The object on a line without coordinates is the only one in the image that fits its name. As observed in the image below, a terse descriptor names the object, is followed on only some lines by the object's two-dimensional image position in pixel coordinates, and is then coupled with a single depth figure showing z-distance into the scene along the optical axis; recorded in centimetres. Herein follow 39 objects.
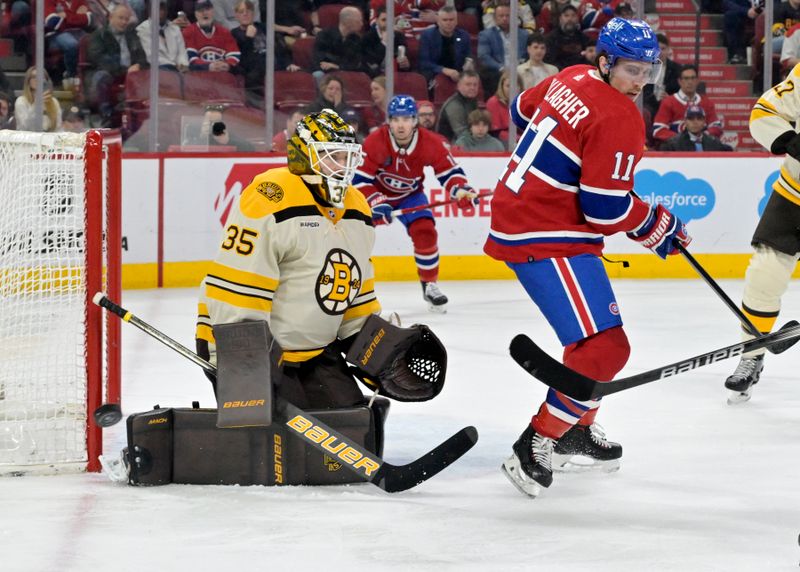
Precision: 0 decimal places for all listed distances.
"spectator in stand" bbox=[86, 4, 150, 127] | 1529
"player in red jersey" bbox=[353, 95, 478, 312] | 1377
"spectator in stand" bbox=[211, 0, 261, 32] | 1597
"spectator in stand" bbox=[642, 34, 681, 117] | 1720
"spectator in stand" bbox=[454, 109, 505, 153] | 1647
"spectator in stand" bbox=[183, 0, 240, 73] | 1587
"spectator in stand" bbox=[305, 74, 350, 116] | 1639
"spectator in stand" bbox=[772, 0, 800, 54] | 1727
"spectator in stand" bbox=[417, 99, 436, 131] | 1673
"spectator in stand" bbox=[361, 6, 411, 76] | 1625
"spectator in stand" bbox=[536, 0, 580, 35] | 1717
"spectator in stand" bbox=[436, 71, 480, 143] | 1667
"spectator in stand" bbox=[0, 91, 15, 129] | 1470
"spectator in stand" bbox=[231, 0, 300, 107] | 1597
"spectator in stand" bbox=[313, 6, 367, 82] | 1636
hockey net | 682
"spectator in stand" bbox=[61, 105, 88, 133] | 1503
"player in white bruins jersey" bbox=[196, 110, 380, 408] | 643
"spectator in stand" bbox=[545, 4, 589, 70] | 1717
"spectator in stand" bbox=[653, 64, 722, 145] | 1702
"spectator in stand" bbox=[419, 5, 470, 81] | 1683
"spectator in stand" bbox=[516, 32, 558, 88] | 1677
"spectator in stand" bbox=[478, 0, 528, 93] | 1664
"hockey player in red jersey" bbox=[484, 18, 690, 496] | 627
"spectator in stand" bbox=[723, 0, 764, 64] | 1745
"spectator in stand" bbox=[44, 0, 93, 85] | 1488
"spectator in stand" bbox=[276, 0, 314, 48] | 1605
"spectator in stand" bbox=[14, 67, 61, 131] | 1473
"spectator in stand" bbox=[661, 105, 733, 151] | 1684
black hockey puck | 645
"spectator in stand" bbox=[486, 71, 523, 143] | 1659
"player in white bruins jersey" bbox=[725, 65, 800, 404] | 861
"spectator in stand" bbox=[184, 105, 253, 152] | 1554
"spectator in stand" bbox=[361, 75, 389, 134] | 1636
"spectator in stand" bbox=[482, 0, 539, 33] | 1677
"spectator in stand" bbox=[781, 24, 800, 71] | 1727
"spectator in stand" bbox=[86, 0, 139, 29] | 1530
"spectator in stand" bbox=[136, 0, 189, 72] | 1530
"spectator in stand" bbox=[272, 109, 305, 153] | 1590
